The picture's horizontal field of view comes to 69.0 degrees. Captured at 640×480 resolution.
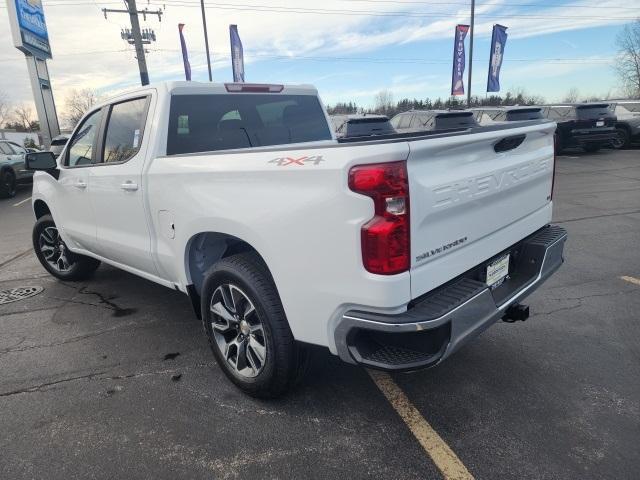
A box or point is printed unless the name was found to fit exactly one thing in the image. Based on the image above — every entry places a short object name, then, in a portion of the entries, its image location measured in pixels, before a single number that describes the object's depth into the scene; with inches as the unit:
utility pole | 809.5
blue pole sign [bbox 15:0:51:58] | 887.1
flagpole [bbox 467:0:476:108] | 895.7
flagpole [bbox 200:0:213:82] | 1162.4
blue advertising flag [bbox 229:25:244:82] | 1067.3
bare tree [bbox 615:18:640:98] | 1909.0
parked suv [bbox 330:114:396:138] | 399.2
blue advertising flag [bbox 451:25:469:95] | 941.2
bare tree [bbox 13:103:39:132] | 2514.3
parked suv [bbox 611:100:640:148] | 675.4
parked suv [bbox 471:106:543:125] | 487.9
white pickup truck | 80.9
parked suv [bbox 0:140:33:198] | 548.3
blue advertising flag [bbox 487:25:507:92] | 920.3
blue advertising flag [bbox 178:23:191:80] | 1089.4
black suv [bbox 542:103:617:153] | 617.9
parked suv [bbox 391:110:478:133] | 457.1
